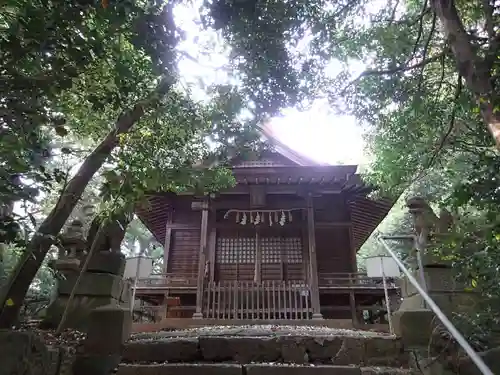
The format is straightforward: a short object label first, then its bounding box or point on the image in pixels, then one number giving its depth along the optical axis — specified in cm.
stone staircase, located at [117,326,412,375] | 364
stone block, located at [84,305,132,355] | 354
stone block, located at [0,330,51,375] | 247
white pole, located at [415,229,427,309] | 379
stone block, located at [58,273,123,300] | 380
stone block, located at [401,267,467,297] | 371
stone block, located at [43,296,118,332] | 360
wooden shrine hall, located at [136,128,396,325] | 1052
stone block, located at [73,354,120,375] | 340
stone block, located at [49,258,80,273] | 387
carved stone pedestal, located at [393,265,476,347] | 358
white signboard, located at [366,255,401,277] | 678
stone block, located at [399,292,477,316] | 355
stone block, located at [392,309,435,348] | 357
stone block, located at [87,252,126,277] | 390
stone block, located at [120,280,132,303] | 415
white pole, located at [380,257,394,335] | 634
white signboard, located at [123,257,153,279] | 650
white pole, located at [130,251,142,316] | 590
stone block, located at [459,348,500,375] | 310
